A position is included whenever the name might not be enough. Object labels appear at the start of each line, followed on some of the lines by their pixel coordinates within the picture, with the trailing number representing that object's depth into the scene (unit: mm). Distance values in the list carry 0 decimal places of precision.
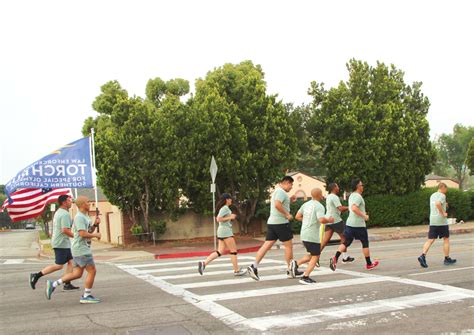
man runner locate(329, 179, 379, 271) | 10312
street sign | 16672
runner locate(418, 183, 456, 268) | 10469
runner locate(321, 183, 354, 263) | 11016
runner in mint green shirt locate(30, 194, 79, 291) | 8500
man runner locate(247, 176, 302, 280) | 9320
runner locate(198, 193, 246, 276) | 9828
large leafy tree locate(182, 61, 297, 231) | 20688
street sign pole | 16656
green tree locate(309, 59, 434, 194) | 23797
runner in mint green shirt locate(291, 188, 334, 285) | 8859
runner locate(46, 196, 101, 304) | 7855
